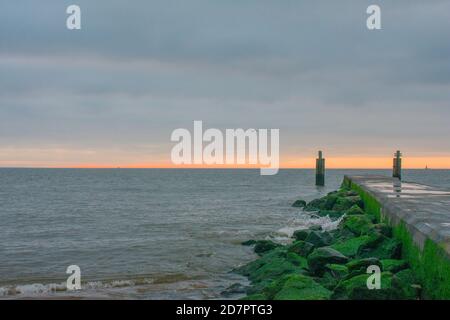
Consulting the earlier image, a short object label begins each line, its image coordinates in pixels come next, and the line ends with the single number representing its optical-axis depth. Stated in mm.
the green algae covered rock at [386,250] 10242
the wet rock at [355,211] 17969
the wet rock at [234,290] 10986
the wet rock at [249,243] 18469
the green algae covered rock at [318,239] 14266
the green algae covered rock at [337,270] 9673
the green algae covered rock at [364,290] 7402
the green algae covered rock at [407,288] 7543
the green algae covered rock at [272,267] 11492
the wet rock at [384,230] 11938
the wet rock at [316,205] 29806
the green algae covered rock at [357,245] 11211
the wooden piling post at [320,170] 54175
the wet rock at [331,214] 22484
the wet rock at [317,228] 18662
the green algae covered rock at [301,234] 16266
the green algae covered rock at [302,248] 12805
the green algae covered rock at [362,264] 9130
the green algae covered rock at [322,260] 10453
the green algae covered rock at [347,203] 22217
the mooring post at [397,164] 43281
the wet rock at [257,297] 9052
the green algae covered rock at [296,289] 8273
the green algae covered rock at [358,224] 13559
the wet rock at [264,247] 16719
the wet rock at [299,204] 36609
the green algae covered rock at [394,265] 9156
